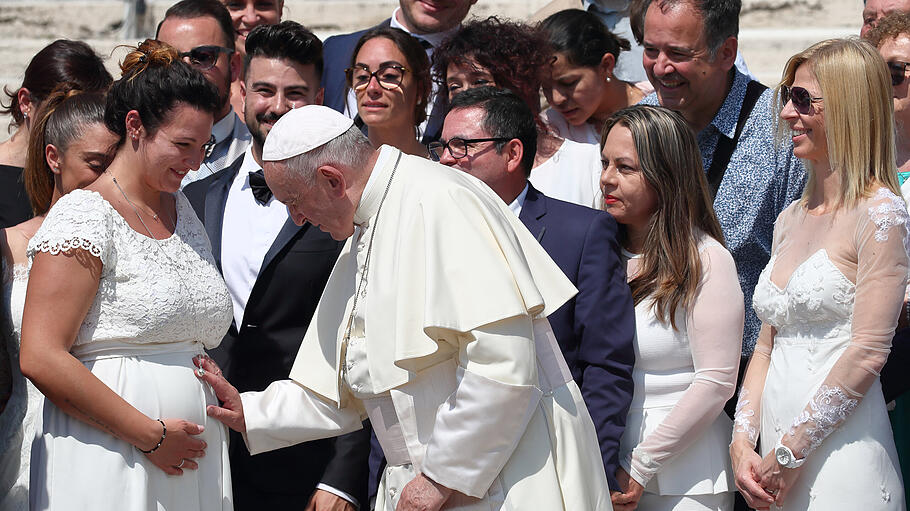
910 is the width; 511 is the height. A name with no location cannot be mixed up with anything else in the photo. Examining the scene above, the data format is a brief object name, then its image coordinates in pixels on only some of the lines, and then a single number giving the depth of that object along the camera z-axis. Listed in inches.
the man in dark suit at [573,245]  314.7
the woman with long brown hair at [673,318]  315.9
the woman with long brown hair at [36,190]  332.2
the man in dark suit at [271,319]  349.4
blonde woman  289.7
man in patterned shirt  372.5
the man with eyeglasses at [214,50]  463.2
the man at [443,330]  248.4
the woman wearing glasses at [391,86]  410.9
